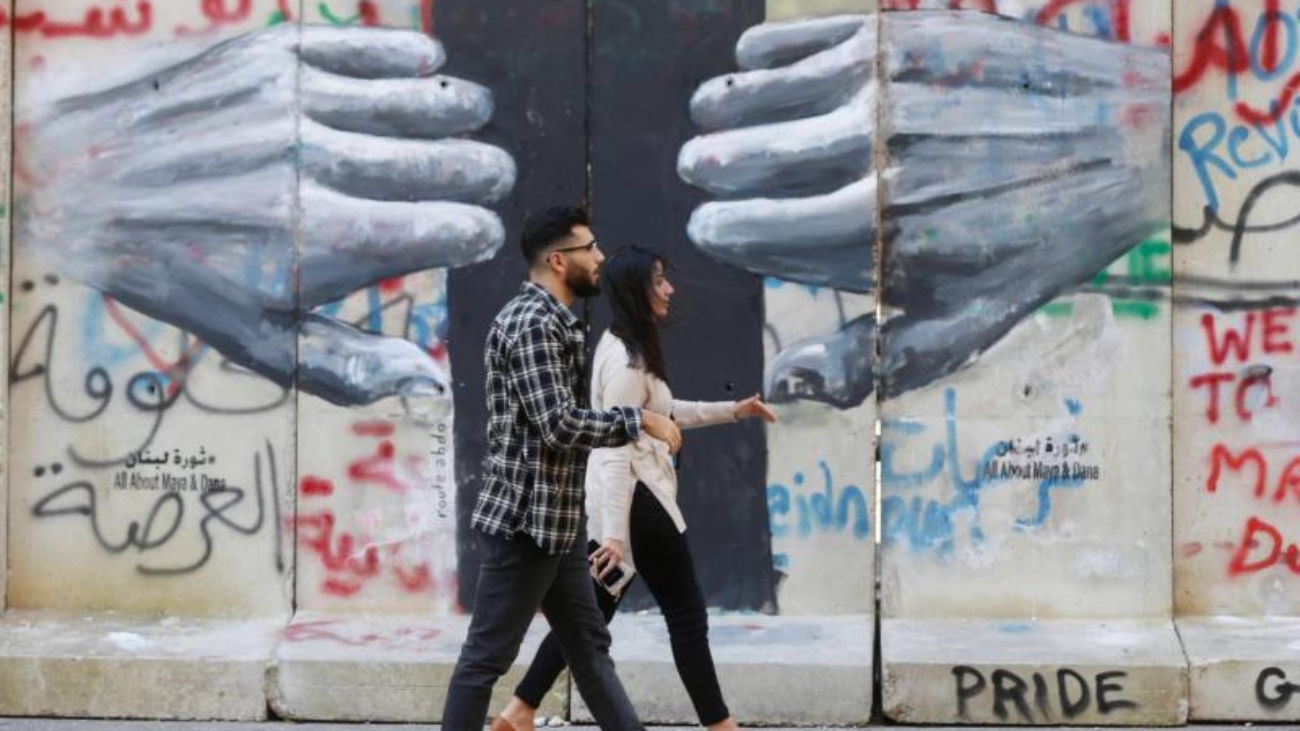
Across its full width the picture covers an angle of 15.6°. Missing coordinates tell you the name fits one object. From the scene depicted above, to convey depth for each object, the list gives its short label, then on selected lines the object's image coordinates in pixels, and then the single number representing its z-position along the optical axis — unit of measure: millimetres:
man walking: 12637
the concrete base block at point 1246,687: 16183
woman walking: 13914
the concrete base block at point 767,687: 16260
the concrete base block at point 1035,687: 16167
